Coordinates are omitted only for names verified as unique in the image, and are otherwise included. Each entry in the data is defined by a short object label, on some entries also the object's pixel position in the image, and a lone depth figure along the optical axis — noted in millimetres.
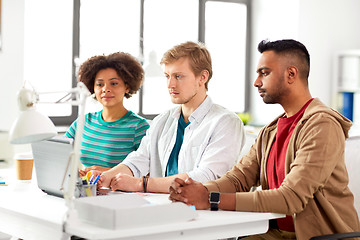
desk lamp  1690
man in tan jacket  1923
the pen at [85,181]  2094
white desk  1625
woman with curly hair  2832
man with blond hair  2336
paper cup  2471
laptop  2020
